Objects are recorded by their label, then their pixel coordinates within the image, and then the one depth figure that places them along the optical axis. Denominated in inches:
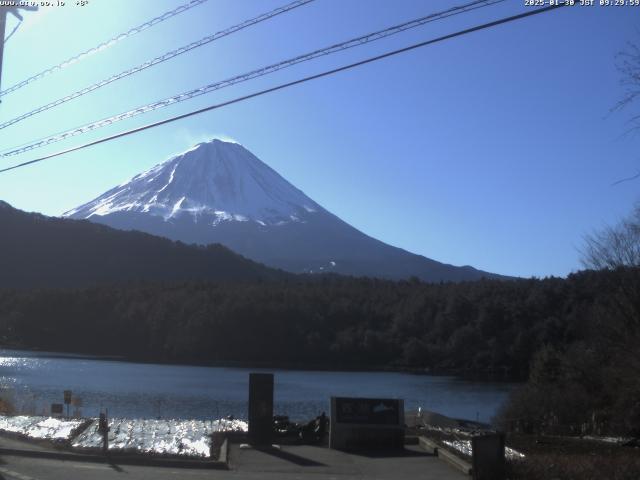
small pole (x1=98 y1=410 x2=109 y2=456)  640.4
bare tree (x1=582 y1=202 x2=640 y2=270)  1422.2
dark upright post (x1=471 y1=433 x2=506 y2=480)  511.2
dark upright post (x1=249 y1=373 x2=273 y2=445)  706.8
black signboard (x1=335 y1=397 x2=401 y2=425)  697.6
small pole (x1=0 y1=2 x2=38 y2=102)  725.7
